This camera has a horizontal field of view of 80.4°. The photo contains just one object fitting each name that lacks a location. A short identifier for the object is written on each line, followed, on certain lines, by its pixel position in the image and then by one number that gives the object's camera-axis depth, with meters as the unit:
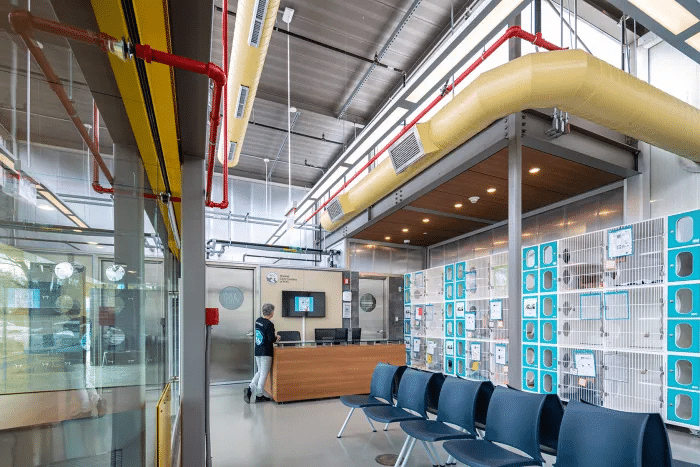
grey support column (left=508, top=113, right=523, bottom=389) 5.13
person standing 6.91
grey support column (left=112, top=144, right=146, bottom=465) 1.71
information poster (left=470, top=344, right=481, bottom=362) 7.96
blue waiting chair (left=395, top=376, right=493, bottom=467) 3.56
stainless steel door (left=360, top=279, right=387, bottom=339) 11.64
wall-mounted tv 10.15
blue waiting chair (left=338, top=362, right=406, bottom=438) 4.75
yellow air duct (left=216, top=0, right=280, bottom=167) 3.29
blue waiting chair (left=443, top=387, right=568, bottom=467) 2.96
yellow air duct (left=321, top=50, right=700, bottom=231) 3.90
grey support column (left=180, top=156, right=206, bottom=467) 3.12
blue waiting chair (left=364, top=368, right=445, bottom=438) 4.20
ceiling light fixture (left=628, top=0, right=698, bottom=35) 3.46
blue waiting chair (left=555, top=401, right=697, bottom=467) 2.32
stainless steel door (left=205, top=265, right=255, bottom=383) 8.98
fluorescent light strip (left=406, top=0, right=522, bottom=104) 3.23
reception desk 6.88
